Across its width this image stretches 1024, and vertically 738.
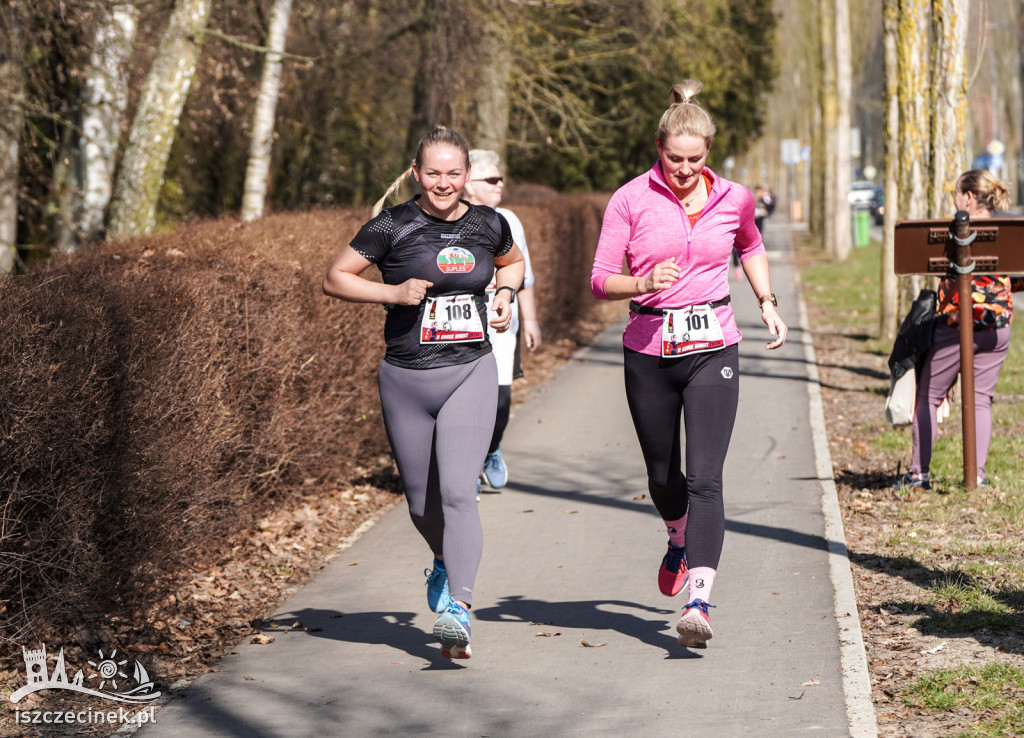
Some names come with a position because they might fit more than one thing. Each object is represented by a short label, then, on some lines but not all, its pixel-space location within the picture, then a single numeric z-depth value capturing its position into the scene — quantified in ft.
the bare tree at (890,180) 89.86
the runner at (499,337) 52.80
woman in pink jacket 32.86
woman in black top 33.42
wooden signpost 47.57
